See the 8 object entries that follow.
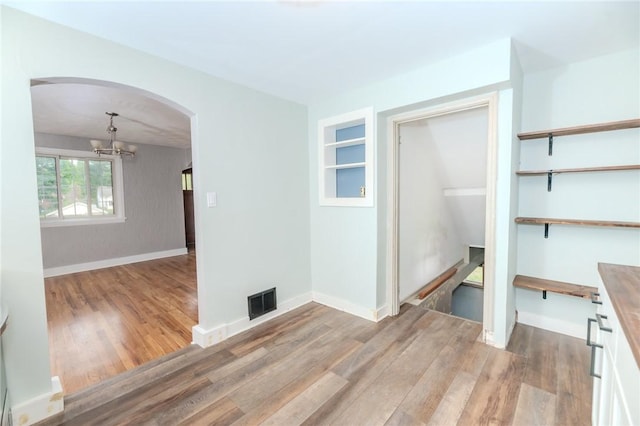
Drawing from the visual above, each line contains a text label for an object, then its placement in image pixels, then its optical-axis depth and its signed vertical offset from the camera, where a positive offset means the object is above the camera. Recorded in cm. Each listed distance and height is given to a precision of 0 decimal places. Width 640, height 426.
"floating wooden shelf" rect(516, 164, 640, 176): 195 +20
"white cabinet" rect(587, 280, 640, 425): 74 -59
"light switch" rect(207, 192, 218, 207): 234 +1
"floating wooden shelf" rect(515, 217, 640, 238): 198 -20
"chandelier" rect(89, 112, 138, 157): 374 +87
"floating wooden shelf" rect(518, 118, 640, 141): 196 +52
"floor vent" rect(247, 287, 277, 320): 266 -104
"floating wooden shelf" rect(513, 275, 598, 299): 215 -75
